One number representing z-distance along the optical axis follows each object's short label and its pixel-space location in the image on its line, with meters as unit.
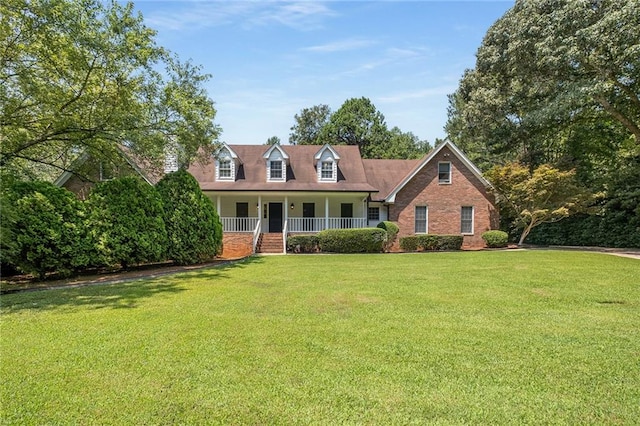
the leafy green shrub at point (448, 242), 19.12
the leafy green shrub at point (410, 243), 19.05
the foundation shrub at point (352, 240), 18.09
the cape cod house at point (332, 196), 20.19
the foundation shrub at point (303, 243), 18.33
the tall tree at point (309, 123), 44.84
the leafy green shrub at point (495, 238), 19.56
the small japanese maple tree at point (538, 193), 18.66
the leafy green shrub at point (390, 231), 19.37
